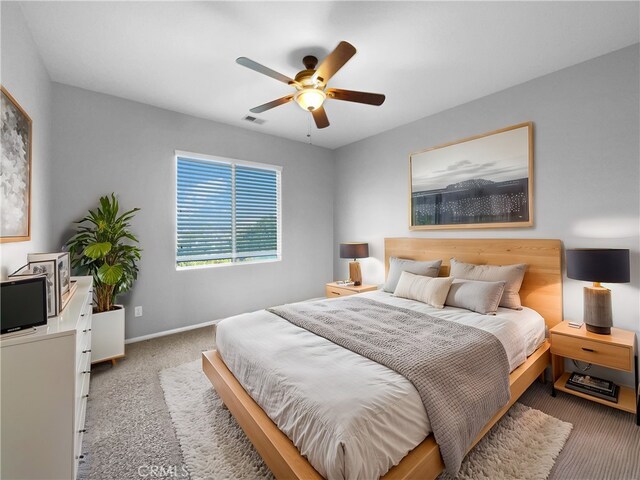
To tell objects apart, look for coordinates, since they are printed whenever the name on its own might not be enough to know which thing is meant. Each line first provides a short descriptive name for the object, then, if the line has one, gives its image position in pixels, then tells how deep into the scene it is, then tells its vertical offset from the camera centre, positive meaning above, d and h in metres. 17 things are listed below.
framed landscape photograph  2.94 +0.66
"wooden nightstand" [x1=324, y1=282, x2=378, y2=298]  4.01 -0.69
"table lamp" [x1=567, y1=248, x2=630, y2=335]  2.14 -0.27
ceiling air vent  3.79 +1.63
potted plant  2.74 -0.24
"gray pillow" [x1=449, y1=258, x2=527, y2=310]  2.70 -0.36
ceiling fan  1.96 +1.20
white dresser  1.23 -0.71
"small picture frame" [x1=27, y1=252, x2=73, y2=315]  1.64 -0.20
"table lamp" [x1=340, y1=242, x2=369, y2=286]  4.25 -0.20
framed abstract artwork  1.68 +0.46
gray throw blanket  1.45 -0.70
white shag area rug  1.61 -1.28
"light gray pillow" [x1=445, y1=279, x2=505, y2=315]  2.57 -0.52
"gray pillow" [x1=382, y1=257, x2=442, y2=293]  3.34 -0.34
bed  1.31 -0.87
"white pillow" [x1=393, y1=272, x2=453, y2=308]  2.82 -0.50
